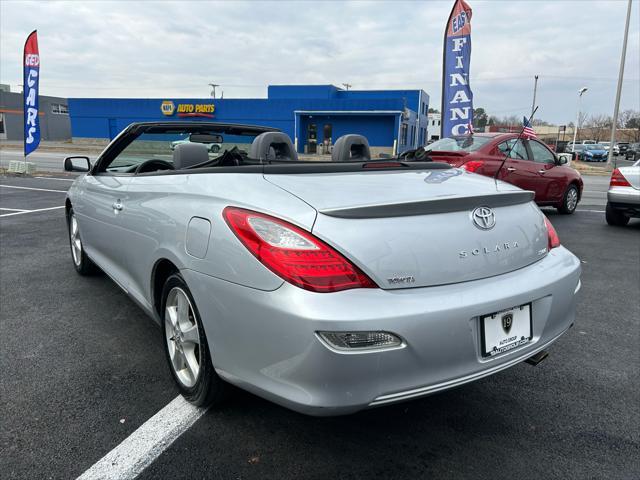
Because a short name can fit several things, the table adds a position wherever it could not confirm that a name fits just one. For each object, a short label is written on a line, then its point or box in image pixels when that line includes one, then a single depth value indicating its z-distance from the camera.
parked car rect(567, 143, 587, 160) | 41.79
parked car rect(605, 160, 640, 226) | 7.95
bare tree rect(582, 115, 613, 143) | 77.56
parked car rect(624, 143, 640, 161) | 39.90
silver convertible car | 1.75
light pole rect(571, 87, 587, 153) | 43.02
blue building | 34.81
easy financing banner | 12.05
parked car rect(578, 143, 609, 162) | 40.47
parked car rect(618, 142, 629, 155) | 47.38
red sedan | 7.75
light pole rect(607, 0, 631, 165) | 25.60
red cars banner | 15.02
